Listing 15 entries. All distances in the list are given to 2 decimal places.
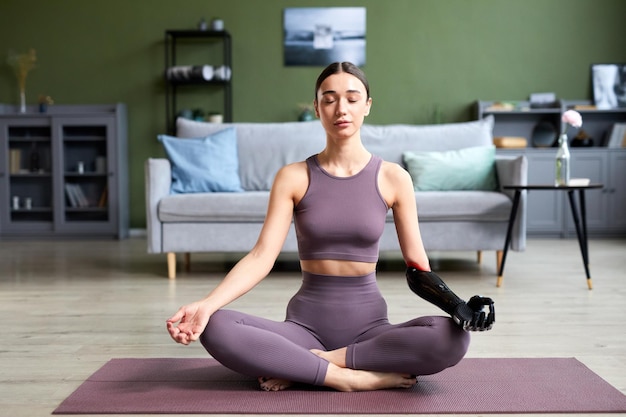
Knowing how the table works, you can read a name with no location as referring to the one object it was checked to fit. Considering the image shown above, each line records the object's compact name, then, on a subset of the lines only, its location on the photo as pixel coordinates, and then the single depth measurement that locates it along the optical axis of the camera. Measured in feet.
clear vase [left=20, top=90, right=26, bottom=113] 21.40
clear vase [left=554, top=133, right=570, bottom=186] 12.24
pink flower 12.03
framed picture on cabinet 21.18
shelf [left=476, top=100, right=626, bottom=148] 21.40
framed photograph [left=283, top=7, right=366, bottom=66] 21.54
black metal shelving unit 21.34
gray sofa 13.39
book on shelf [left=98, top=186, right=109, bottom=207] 21.34
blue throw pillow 14.48
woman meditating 5.94
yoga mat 5.69
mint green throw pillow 14.53
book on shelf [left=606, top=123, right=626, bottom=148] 20.74
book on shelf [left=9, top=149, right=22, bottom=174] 21.26
